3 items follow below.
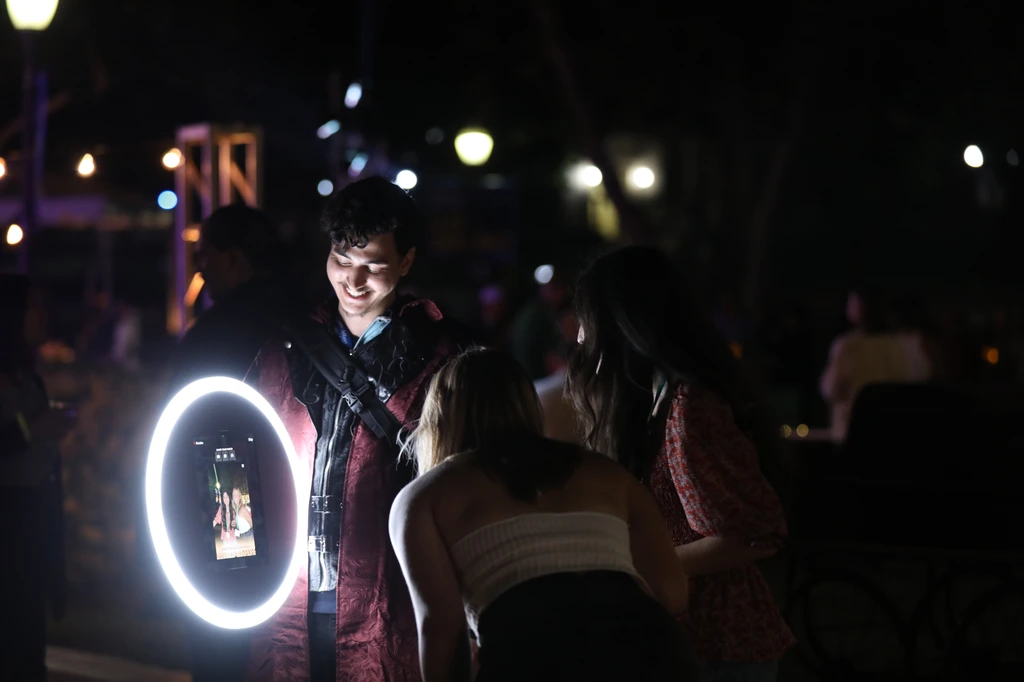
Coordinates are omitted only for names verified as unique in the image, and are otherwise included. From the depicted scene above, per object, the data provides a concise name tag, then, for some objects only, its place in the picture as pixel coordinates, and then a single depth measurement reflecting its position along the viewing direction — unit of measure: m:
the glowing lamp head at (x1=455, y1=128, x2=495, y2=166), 13.22
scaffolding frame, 8.78
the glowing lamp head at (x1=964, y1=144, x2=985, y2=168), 9.10
